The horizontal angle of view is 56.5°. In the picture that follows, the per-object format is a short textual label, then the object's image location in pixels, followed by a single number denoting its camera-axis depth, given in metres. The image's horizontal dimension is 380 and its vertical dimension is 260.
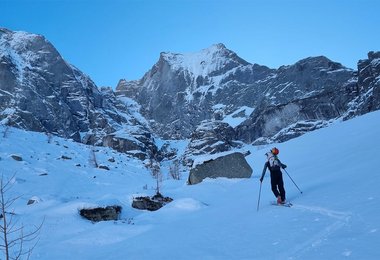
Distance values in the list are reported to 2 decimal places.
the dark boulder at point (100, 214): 15.12
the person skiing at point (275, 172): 11.13
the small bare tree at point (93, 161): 48.32
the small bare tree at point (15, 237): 9.74
